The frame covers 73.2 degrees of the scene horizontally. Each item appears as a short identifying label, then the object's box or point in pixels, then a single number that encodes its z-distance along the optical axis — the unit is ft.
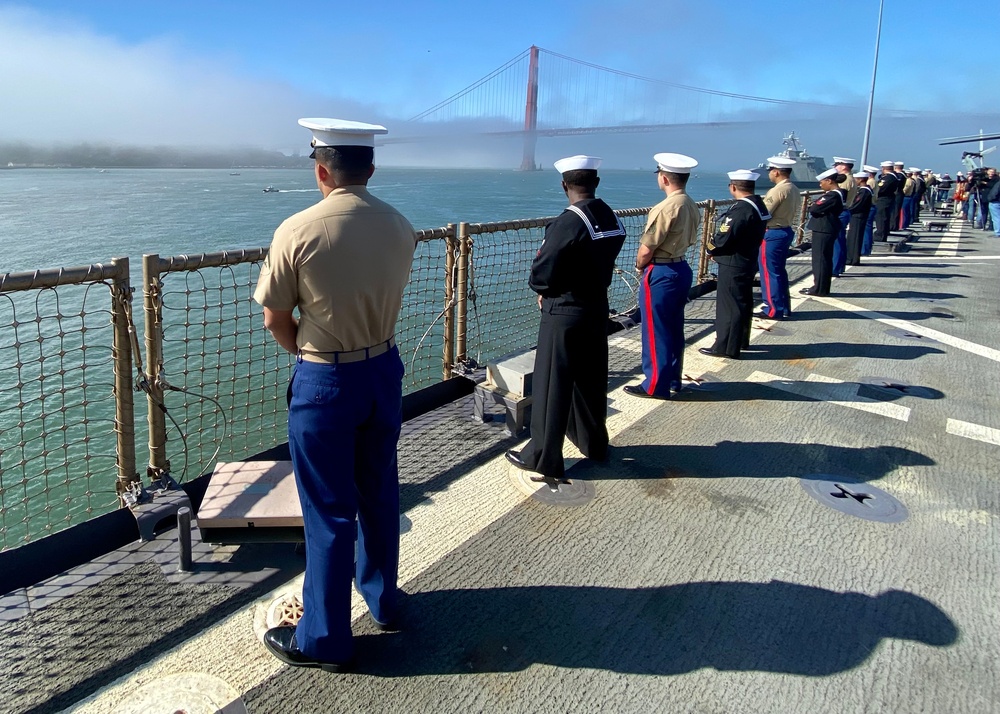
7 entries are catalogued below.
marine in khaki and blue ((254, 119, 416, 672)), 6.27
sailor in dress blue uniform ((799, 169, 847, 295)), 26.27
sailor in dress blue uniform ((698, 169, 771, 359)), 17.89
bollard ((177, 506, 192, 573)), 8.69
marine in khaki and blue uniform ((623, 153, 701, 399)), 14.71
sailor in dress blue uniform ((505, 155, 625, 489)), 10.50
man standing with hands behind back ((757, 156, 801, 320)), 21.54
